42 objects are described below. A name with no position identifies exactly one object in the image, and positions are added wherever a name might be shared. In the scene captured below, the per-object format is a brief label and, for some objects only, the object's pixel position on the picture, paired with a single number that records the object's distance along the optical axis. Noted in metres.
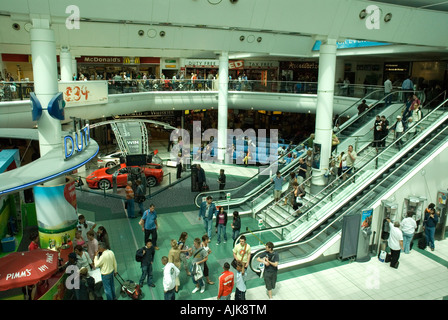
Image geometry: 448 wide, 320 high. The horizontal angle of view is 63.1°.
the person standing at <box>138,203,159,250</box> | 10.14
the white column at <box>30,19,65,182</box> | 8.96
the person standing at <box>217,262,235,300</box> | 7.15
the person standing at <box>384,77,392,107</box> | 16.78
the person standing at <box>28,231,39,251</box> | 8.54
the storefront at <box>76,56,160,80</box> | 31.03
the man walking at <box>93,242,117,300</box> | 7.65
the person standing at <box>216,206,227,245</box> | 10.86
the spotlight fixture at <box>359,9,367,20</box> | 12.30
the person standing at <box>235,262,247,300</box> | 7.55
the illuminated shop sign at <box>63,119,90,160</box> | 8.76
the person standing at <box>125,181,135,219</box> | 12.66
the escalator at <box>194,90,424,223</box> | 13.99
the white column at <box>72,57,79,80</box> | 22.09
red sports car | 17.08
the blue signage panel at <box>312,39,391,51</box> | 20.14
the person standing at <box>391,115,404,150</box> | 13.26
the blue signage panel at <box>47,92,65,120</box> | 9.20
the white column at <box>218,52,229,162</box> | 22.76
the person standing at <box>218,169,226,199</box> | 14.57
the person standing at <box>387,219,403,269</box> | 9.59
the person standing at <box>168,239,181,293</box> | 8.02
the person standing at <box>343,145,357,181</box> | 12.09
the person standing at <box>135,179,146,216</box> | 12.84
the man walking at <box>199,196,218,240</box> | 10.91
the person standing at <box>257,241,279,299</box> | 7.89
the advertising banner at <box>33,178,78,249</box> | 9.73
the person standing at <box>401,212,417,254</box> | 10.20
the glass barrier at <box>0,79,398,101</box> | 20.60
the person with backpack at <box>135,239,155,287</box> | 8.23
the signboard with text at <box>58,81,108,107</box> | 17.53
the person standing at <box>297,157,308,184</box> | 13.34
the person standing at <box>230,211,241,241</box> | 10.50
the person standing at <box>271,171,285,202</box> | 13.08
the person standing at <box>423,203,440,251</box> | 10.64
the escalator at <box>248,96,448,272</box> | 10.03
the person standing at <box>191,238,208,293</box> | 8.34
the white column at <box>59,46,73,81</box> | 19.23
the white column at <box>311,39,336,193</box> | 12.91
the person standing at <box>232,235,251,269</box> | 8.22
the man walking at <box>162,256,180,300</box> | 7.30
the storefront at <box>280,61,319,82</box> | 32.88
